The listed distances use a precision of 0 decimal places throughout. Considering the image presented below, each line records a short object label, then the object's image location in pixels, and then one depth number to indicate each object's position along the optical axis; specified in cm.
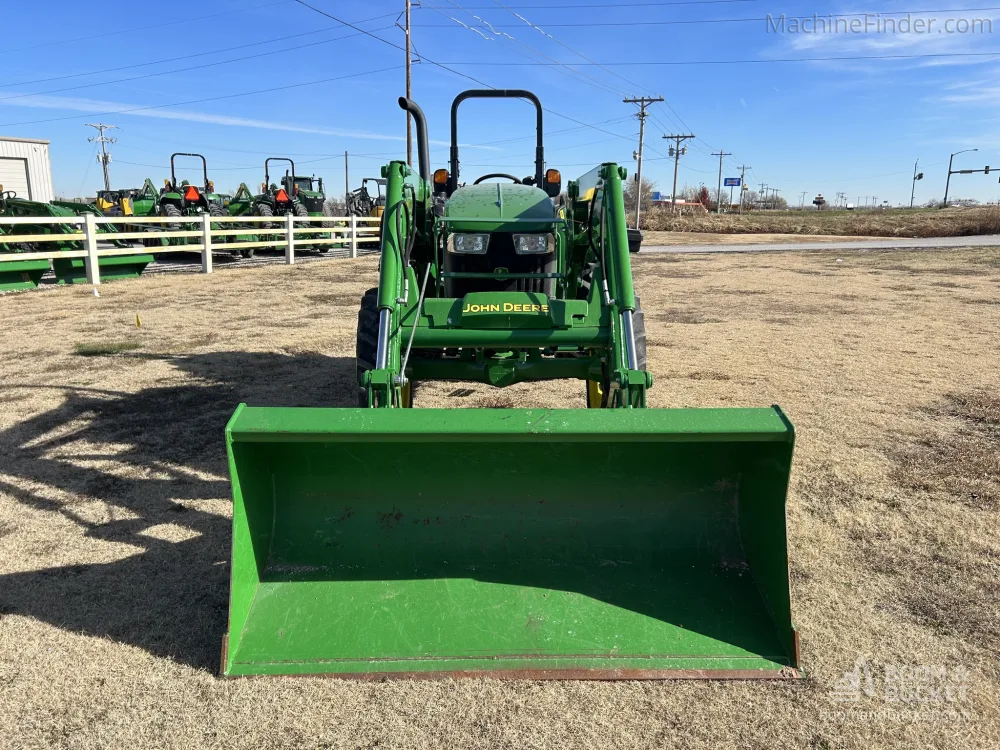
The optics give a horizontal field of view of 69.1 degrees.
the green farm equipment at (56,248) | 1176
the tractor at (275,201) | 1784
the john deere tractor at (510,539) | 235
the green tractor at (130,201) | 1625
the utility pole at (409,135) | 2409
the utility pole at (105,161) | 6106
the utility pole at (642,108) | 4650
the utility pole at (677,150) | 5951
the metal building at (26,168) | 3334
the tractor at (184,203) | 1614
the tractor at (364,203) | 2142
